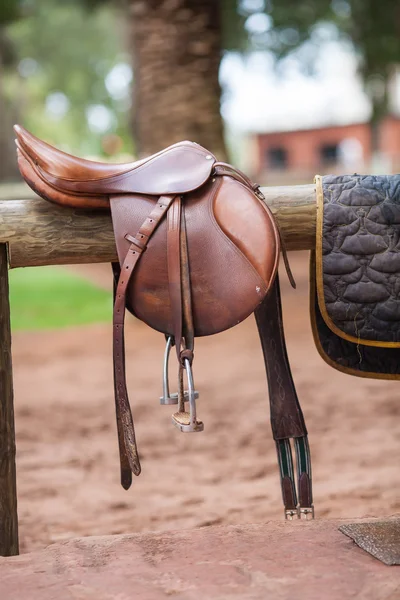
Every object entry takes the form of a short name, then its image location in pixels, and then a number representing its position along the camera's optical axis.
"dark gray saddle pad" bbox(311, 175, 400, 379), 2.18
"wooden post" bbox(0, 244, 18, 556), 2.20
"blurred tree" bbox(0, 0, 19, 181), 21.05
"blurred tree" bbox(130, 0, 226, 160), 8.02
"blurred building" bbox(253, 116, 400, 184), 37.09
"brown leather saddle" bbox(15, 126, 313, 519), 1.97
